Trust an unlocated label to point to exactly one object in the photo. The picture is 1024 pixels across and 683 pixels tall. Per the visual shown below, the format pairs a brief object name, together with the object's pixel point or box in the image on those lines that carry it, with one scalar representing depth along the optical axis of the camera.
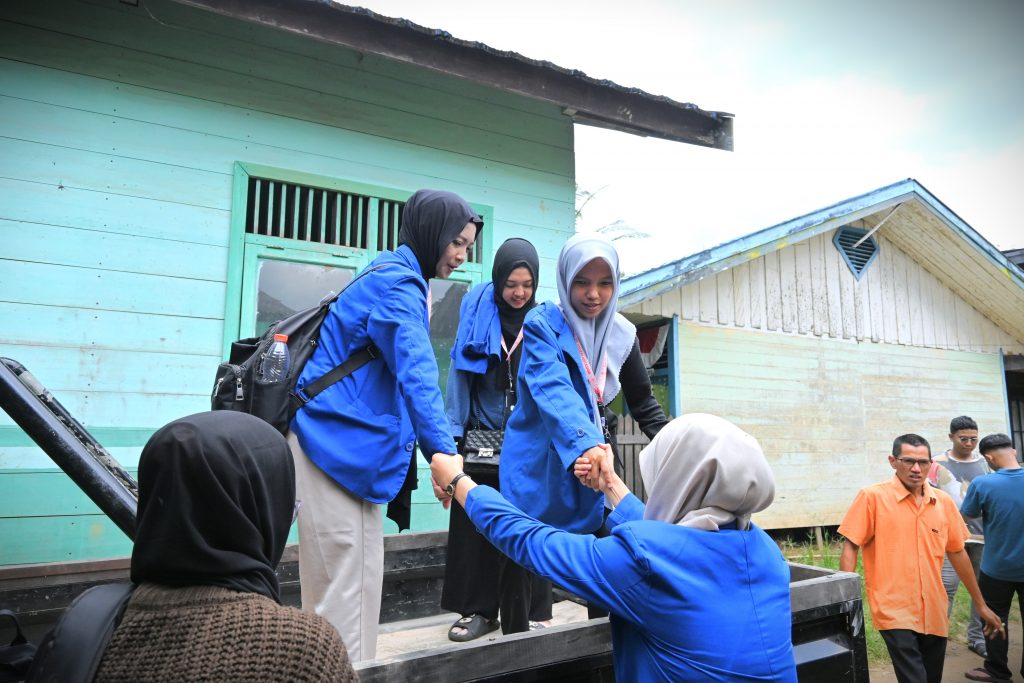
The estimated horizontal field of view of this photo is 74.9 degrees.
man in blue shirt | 4.48
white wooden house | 7.94
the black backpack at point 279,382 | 2.22
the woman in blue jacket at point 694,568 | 1.51
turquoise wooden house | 3.76
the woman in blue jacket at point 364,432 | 2.17
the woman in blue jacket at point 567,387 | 2.29
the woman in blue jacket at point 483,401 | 3.15
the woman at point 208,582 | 0.99
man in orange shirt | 3.41
